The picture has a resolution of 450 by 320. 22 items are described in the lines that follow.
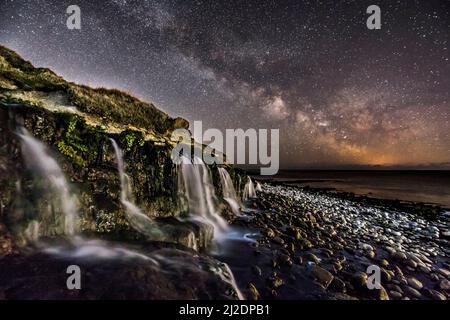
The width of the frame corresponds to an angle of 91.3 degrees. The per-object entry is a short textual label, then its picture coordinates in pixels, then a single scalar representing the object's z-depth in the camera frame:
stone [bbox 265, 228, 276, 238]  8.67
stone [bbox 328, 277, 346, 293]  5.54
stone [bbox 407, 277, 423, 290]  6.13
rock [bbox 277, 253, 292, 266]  6.58
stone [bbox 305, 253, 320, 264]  6.99
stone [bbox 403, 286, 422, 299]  5.71
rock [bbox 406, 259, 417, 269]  7.41
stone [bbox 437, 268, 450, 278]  7.02
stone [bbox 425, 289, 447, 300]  5.75
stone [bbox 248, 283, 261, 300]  4.81
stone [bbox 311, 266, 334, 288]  5.76
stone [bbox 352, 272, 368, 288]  5.80
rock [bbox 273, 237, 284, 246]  8.06
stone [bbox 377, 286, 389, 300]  5.41
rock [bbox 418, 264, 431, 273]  7.17
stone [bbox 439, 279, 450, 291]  6.24
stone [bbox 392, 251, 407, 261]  7.95
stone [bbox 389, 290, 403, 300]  5.52
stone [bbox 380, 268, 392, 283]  6.33
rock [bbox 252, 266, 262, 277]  5.86
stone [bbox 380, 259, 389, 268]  7.27
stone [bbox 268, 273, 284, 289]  5.41
